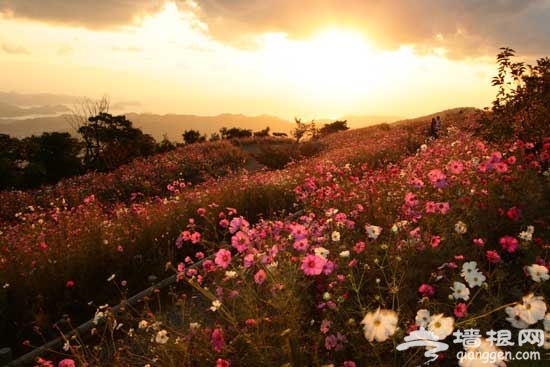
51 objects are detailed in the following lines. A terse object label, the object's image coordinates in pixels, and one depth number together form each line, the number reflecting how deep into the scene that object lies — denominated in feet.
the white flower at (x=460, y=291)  9.10
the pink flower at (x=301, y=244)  11.70
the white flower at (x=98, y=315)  11.55
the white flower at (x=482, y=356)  6.38
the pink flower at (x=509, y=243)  10.48
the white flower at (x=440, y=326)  7.09
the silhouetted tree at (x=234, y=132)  133.23
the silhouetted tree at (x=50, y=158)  77.41
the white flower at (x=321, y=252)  10.85
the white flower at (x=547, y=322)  7.34
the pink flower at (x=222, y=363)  9.07
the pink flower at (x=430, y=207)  13.46
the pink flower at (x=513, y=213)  12.02
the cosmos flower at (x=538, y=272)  8.59
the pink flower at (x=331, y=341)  10.23
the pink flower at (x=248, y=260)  10.80
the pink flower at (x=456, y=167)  14.69
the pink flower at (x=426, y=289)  9.89
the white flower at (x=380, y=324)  6.68
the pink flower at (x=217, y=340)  9.66
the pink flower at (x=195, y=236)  13.21
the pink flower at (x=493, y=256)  10.43
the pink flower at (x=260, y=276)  10.76
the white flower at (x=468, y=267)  9.83
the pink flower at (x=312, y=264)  9.93
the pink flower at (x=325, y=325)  10.15
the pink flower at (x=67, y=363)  10.07
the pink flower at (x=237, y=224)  11.76
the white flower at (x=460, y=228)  12.50
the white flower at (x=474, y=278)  9.43
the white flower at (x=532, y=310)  7.09
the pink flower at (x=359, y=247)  12.50
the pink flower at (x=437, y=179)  13.75
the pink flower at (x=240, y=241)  11.30
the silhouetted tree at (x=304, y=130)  125.70
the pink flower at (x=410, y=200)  14.25
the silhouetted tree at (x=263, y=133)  127.26
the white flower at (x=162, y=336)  10.54
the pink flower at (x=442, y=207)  13.09
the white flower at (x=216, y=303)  10.49
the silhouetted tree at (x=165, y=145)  100.46
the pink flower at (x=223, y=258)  10.91
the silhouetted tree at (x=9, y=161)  71.77
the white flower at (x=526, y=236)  11.55
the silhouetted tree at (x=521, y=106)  25.44
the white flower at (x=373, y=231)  11.85
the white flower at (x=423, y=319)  8.12
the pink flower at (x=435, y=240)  12.15
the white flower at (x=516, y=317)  7.30
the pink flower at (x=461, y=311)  8.64
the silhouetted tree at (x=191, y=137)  123.61
